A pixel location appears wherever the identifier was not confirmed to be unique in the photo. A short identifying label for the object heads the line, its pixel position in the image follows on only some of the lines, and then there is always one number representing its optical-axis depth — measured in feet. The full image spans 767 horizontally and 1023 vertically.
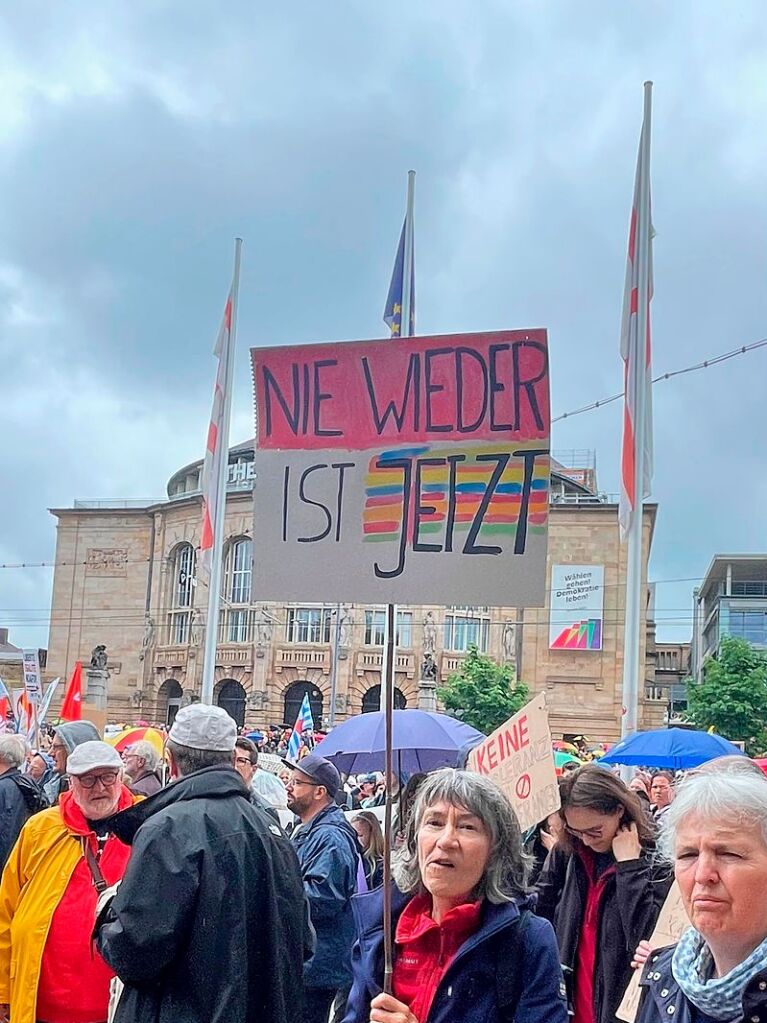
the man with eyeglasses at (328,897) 17.37
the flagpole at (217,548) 52.85
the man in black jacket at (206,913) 10.44
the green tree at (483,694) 155.22
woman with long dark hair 13.20
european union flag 53.57
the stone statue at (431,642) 176.24
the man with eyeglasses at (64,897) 13.88
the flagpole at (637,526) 37.09
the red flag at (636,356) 38.17
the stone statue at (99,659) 177.66
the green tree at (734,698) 137.28
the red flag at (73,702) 46.47
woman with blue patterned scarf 7.49
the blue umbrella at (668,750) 31.55
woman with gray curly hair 9.26
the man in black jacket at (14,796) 18.86
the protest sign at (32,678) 56.24
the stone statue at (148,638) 196.44
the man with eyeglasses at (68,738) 19.53
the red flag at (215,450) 53.83
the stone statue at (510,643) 173.58
